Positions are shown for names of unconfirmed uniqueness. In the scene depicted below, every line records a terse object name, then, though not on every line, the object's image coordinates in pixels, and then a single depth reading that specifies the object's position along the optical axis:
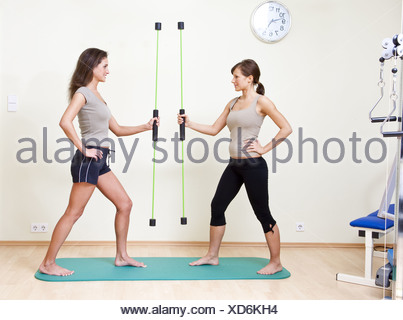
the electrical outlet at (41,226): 4.14
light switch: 4.07
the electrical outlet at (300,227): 4.35
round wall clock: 4.21
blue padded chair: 3.19
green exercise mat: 3.19
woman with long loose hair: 3.13
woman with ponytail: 3.32
